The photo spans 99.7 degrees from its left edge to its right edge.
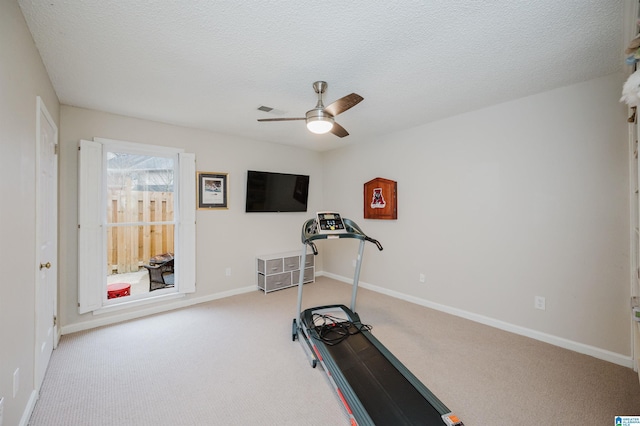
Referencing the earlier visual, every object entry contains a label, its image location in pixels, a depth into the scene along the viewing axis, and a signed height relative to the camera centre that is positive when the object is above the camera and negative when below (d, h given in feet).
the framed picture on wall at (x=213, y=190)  13.35 +1.19
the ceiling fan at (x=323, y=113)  7.44 +2.97
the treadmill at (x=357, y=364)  5.58 -4.10
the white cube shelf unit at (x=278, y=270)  14.69 -3.20
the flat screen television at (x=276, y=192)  14.93 +1.29
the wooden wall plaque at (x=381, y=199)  13.80 +0.79
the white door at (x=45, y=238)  6.54 -0.70
